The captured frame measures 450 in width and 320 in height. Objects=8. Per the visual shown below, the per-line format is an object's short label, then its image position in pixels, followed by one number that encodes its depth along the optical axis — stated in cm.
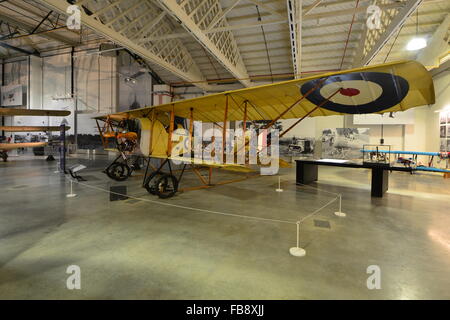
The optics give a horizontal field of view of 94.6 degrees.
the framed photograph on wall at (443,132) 840
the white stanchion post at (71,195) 491
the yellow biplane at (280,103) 329
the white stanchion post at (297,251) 243
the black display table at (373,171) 513
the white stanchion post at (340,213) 381
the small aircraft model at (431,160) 663
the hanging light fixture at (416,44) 671
